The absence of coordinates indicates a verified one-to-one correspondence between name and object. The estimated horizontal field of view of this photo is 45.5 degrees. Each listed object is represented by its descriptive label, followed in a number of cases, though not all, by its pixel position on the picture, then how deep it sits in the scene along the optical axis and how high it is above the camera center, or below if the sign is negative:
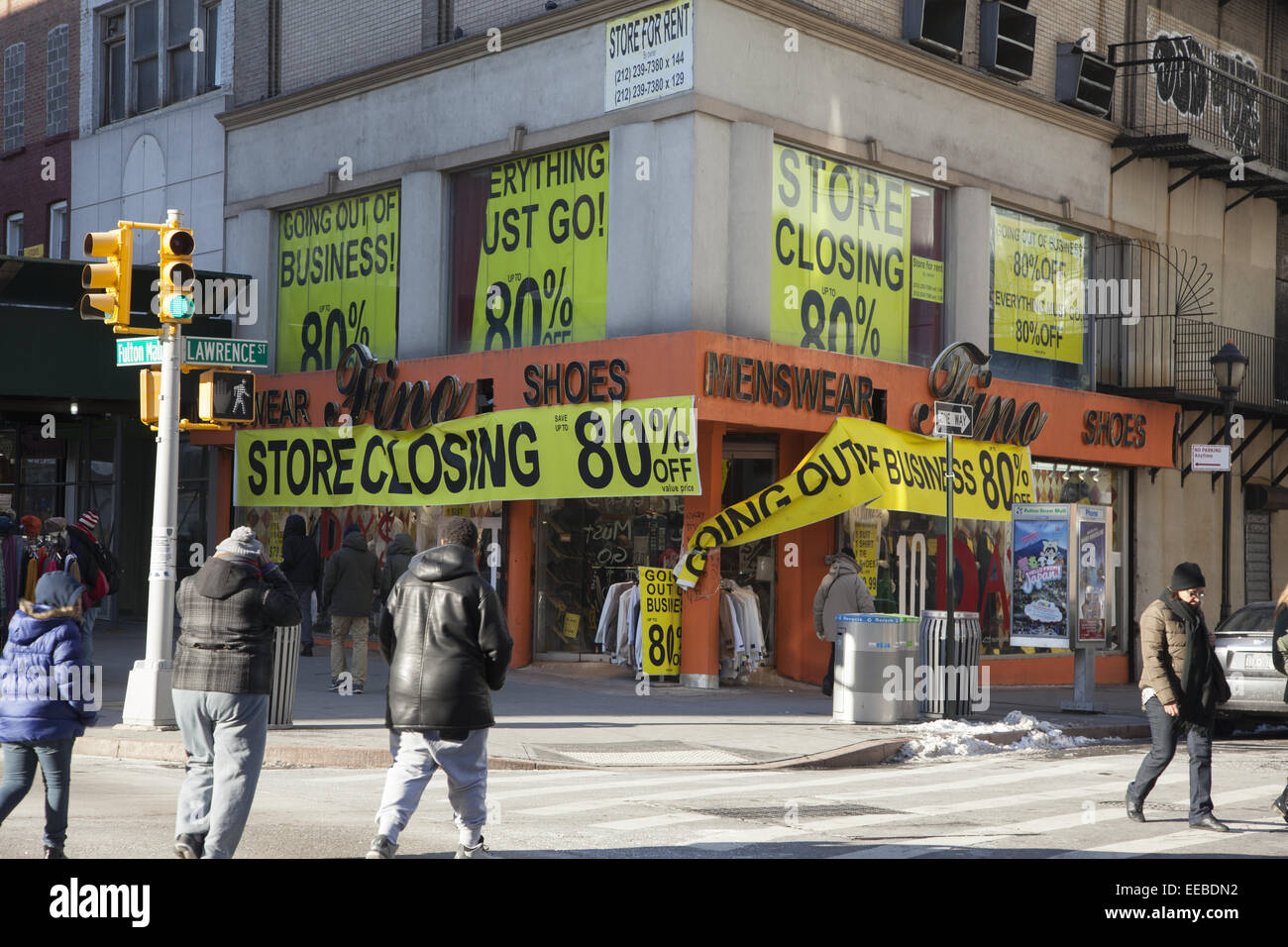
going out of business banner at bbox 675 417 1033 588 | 18.25 +0.59
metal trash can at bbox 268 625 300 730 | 13.73 -1.36
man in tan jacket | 10.20 -0.92
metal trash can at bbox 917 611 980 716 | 16.14 -1.35
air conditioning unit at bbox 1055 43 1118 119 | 23.36 +7.06
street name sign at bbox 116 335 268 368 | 13.72 +1.56
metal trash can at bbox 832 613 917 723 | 15.70 -1.39
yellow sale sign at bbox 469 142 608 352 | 19.75 +3.70
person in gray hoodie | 17.55 -0.68
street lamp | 22.27 +2.44
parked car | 15.82 -1.36
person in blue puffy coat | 7.62 -0.87
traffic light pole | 13.62 -0.50
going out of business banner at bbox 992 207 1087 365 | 22.75 +3.82
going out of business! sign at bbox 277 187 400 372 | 22.91 +3.82
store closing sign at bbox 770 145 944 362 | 19.39 +3.64
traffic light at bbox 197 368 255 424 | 13.38 +1.13
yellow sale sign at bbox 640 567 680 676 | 18.50 -1.08
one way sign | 15.74 +1.22
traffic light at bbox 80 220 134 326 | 13.33 +2.17
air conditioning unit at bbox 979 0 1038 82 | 22.08 +7.24
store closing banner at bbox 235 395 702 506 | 18.06 +0.93
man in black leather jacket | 7.75 -0.80
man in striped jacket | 7.61 -0.82
